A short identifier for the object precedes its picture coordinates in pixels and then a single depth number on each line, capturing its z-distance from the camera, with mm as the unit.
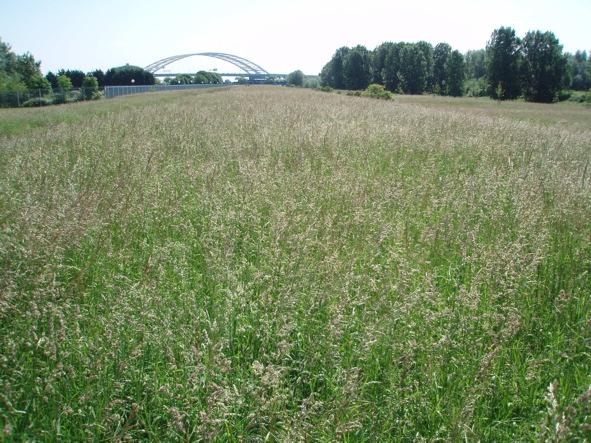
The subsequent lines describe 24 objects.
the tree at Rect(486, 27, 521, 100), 67312
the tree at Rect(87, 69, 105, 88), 99325
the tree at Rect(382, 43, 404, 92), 85438
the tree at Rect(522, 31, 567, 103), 64875
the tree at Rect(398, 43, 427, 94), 81312
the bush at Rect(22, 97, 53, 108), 51344
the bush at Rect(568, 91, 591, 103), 54819
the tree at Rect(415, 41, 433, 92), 81688
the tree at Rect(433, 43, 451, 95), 81625
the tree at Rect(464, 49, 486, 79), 117988
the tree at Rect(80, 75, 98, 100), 60684
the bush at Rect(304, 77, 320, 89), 159225
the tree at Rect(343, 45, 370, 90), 97000
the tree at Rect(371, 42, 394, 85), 90650
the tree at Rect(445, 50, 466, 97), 76125
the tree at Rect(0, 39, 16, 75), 68775
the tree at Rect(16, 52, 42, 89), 66712
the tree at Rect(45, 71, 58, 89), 85125
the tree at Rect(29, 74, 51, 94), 66000
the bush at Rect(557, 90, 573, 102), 64750
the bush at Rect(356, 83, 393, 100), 42356
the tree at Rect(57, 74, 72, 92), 73688
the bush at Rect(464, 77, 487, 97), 73119
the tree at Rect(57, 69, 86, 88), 90062
